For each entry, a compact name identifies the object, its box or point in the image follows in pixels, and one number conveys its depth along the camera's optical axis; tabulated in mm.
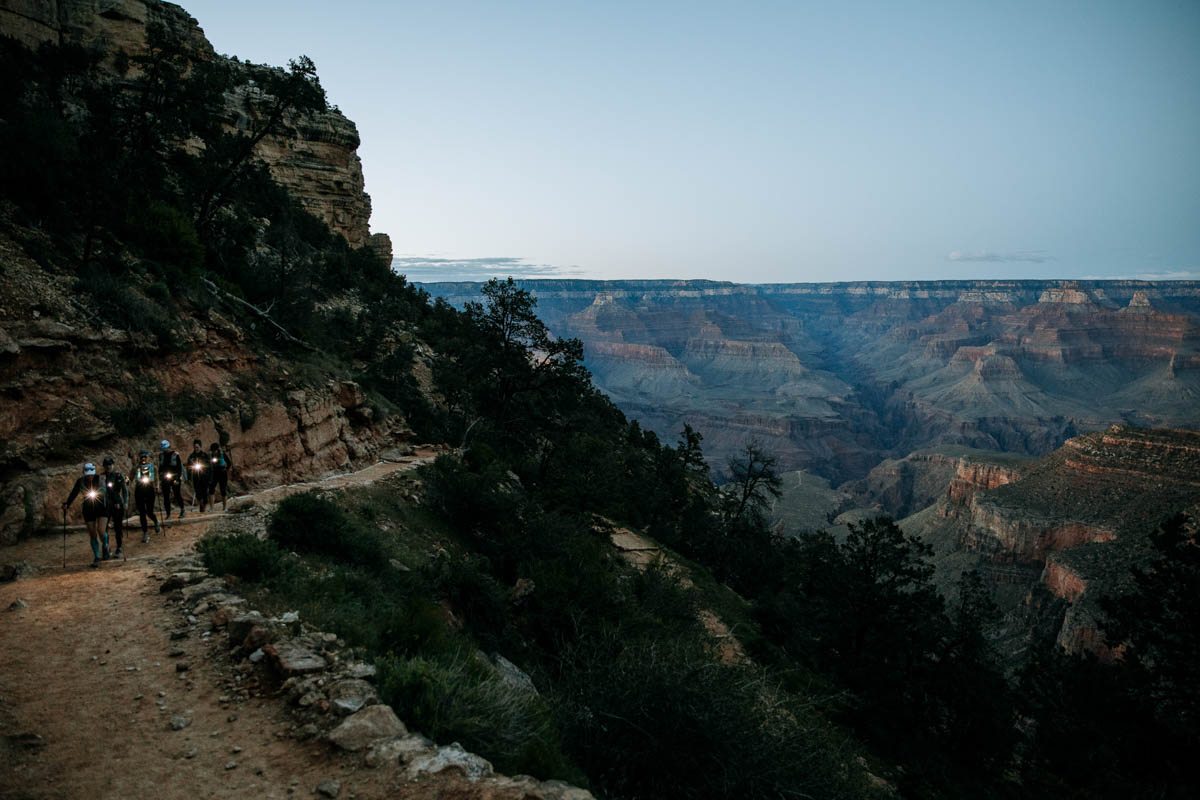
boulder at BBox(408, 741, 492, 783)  4648
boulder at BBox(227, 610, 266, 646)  6352
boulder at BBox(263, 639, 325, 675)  5762
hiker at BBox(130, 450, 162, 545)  10367
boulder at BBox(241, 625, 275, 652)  6164
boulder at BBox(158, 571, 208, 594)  7777
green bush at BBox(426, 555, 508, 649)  11062
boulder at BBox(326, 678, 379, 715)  5256
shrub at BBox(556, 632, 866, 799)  6105
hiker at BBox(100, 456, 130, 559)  9227
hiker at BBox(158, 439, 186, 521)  11203
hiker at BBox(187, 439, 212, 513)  11898
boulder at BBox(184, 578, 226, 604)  7406
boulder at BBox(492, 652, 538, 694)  8484
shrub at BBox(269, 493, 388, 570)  10398
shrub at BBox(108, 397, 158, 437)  11625
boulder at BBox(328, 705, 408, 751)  4920
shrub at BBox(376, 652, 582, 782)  5332
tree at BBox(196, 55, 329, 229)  19812
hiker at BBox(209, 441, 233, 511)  12250
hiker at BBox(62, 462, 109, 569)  8922
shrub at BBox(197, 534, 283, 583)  8125
